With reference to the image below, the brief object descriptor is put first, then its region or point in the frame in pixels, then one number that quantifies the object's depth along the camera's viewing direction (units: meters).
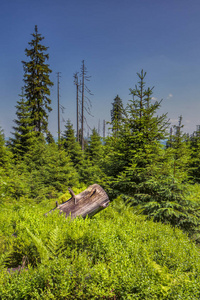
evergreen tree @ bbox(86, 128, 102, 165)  18.72
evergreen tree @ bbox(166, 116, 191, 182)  6.59
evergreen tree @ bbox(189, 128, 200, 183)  16.75
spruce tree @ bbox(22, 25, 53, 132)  19.12
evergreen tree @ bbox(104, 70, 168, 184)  6.92
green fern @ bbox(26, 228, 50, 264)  2.78
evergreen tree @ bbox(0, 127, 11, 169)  11.43
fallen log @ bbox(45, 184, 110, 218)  4.49
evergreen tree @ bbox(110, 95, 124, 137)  38.46
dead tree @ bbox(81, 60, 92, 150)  23.09
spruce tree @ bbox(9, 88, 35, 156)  15.14
